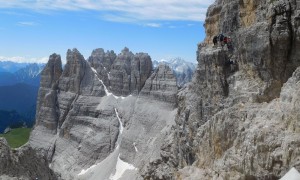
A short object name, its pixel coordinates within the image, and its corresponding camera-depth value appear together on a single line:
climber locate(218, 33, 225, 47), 24.93
